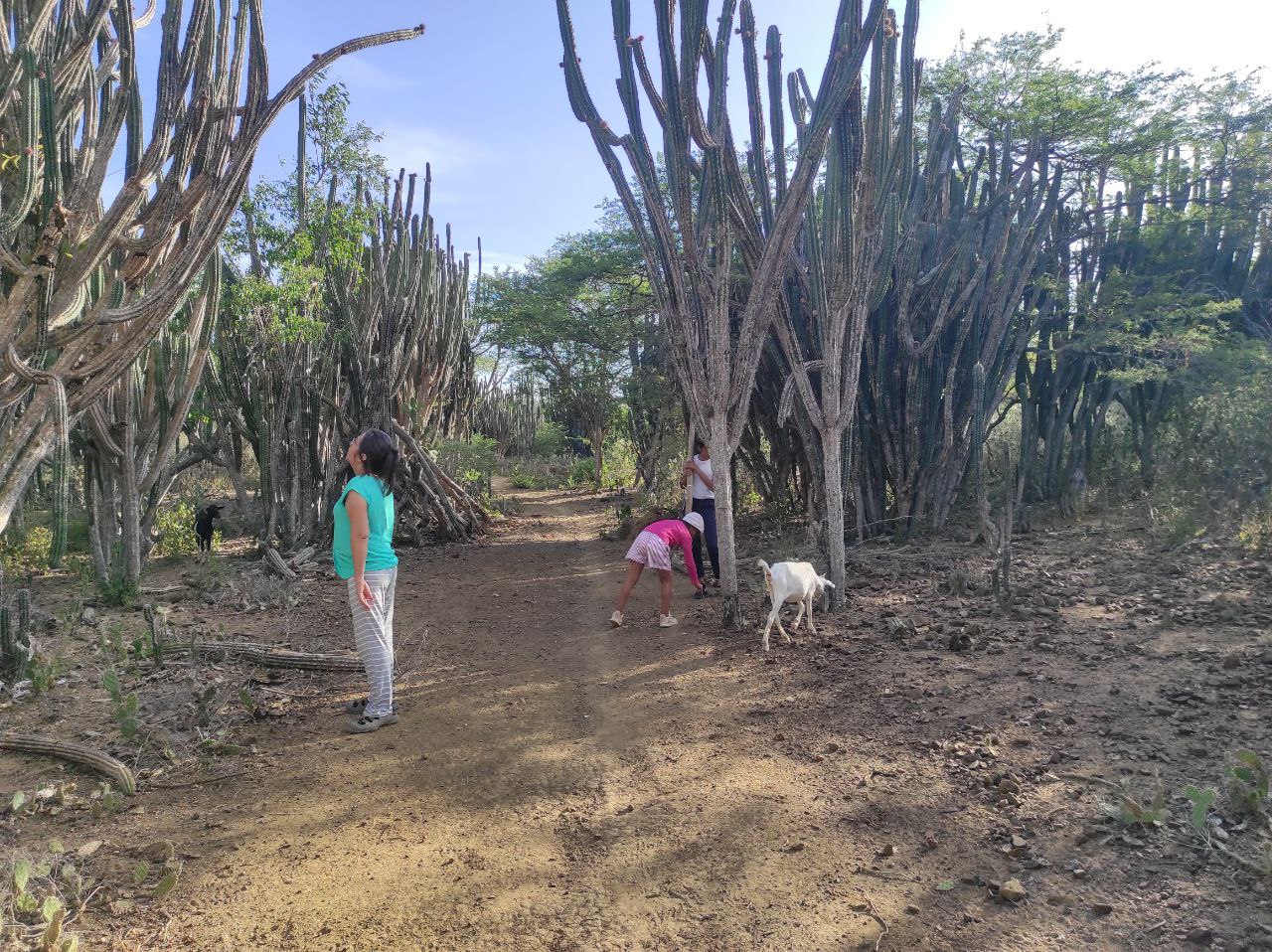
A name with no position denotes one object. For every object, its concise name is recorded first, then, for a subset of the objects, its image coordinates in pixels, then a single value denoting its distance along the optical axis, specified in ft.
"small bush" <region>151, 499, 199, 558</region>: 26.27
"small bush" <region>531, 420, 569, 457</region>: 83.46
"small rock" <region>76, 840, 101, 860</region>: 8.41
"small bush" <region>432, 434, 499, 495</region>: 37.35
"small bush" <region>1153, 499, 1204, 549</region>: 20.13
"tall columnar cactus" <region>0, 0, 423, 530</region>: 11.43
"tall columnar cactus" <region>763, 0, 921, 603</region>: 16.90
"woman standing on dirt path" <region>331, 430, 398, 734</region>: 12.02
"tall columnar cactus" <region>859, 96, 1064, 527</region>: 23.71
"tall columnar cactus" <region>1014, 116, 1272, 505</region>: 26.96
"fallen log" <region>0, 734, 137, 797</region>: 10.02
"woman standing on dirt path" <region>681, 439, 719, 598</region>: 21.89
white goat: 15.76
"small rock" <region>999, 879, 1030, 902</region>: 7.41
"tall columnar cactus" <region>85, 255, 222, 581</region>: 19.39
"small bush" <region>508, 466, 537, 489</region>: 62.39
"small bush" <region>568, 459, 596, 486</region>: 60.95
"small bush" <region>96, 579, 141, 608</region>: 19.29
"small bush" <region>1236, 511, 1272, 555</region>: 18.47
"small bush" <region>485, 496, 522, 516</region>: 40.13
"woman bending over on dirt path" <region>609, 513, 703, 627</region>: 17.79
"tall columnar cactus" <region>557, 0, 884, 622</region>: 16.62
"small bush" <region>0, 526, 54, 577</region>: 23.05
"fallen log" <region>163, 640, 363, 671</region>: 14.85
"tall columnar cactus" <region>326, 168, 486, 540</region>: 29.50
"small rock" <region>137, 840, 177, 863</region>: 8.46
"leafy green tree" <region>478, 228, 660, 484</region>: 43.14
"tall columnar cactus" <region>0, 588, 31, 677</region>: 13.30
